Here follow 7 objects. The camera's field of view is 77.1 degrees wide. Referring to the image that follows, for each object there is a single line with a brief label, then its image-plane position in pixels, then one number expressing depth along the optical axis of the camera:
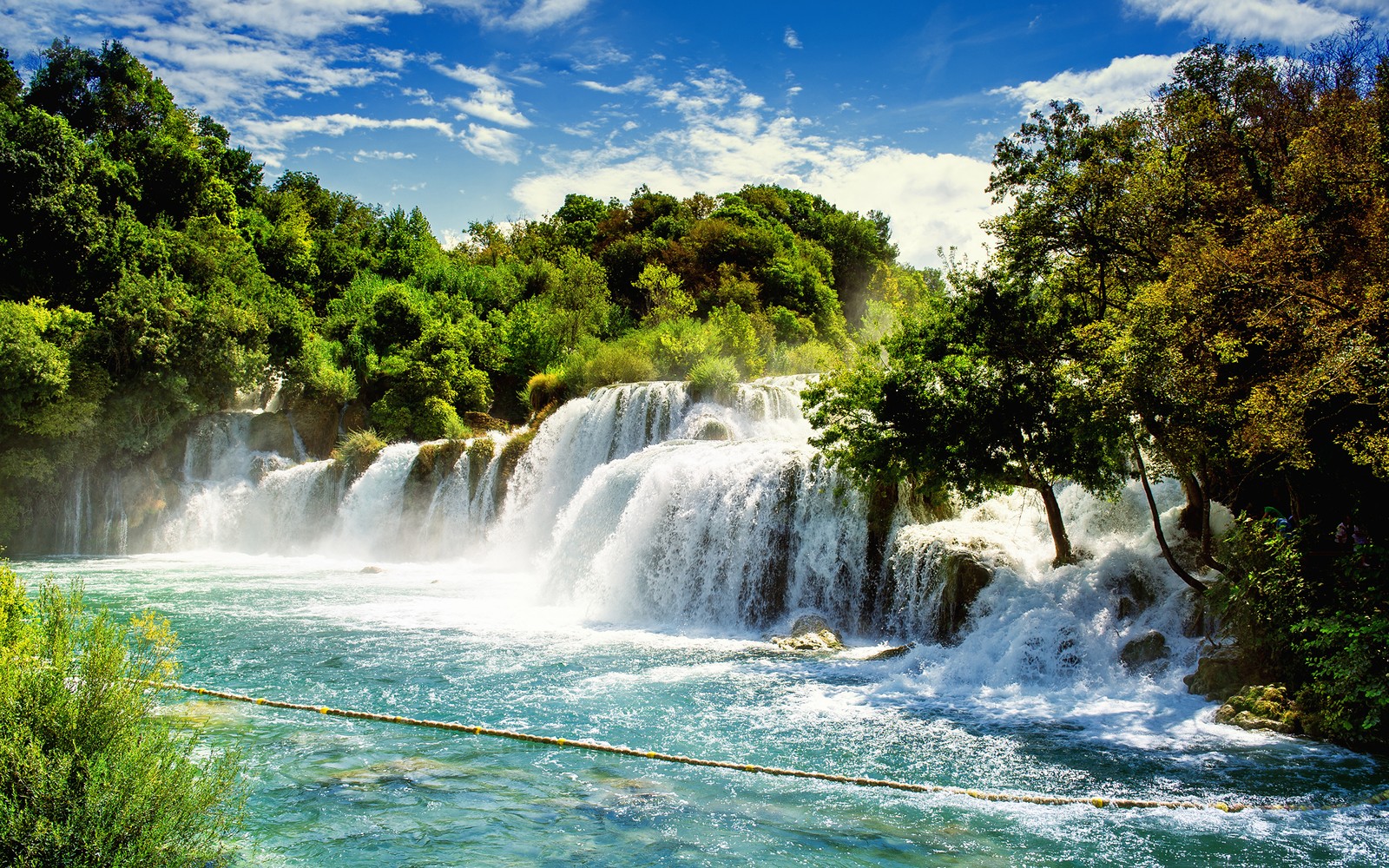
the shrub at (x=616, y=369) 27.50
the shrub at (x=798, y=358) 32.56
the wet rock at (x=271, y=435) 29.72
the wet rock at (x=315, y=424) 30.92
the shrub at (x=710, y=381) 23.28
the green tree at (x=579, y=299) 34.31
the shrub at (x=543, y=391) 27.98
